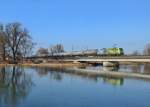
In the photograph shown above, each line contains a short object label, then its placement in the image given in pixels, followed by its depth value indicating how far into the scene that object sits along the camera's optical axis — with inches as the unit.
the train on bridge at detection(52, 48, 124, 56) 2023.8
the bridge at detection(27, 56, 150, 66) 1389.8
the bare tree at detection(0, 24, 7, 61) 1779.3
